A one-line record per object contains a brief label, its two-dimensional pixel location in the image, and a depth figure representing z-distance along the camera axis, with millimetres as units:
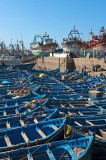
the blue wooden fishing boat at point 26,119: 10578
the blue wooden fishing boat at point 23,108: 12356
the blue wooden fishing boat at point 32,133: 8633
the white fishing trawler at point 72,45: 42109
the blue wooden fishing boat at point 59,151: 7531
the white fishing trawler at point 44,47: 51781
